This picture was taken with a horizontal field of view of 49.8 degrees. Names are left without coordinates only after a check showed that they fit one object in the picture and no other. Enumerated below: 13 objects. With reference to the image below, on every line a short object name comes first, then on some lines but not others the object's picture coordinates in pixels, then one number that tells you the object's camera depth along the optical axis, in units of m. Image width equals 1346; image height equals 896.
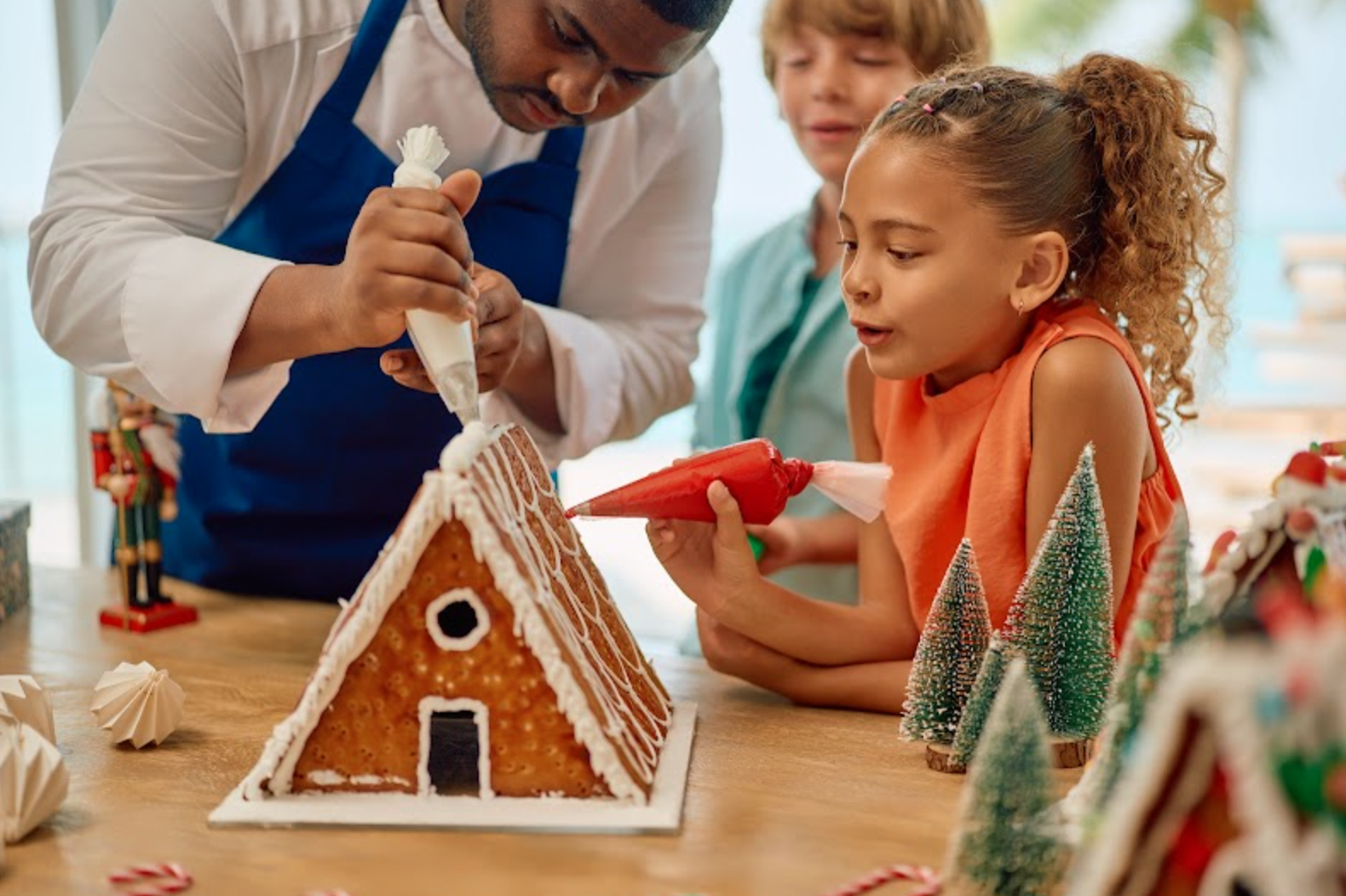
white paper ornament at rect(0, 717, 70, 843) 1.02
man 1.33
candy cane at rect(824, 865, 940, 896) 0.96
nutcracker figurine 1.59
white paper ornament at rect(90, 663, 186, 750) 1.21
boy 1.80
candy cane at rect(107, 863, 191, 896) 0.95
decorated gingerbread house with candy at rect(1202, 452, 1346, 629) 0.95
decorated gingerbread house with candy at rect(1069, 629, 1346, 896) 0.61
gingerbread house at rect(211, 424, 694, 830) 1.05
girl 1.28
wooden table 0.98
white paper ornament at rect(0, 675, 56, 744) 1.15
